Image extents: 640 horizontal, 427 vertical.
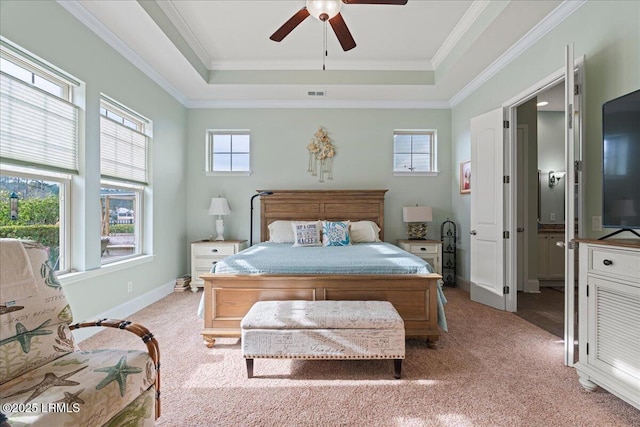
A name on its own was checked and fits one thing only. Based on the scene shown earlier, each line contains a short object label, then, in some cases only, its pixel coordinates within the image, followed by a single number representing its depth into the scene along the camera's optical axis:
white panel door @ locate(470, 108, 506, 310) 3.52
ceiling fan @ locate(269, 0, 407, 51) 2.20
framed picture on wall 4.34
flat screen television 1.75
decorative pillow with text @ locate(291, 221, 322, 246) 3.93
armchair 1.15
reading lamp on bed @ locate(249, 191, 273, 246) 4.39
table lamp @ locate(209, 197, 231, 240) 4.52
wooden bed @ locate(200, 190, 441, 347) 2.52
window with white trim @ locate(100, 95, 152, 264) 3.15
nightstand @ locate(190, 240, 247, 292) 4.34
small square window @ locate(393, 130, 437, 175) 5.01
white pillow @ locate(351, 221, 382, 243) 4.25
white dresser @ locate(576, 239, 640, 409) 1.63
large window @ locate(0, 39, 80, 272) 2.12
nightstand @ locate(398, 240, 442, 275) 4.40
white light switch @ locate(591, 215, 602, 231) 2.29
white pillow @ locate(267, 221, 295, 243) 4.25
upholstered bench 2.04
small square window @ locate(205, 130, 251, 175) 4.95
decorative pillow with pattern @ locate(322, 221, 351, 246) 3.92
